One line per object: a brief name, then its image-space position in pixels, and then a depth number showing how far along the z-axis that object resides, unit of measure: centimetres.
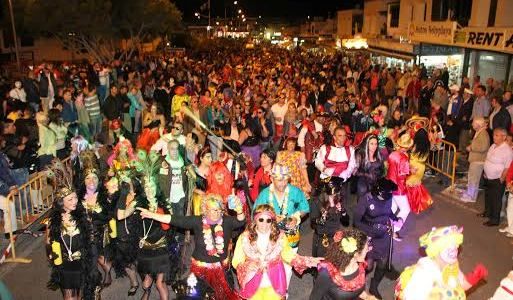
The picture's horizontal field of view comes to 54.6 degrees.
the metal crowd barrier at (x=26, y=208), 739
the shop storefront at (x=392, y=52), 2147
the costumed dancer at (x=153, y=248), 550
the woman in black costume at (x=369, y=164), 749
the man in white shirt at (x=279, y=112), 1194
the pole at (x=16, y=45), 2230
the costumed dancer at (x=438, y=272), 415
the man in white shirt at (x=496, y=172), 788
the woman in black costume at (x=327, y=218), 604
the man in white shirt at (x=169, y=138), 845
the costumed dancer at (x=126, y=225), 559
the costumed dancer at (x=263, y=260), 465
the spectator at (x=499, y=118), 1089
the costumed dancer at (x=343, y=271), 434
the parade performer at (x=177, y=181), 704
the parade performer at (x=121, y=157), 696
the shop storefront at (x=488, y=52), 1342
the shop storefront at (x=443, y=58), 1897
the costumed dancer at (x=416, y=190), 771
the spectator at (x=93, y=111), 1298
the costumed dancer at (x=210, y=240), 510
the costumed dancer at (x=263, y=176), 712
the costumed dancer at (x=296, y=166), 721
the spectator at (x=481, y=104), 1253
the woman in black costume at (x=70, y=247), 513
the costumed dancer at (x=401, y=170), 727
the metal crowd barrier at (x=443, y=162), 1044
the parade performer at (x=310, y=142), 943
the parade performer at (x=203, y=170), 720
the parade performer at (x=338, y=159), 765
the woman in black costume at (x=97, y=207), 562
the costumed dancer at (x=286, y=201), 573
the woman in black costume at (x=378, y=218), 571
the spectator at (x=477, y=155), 867
